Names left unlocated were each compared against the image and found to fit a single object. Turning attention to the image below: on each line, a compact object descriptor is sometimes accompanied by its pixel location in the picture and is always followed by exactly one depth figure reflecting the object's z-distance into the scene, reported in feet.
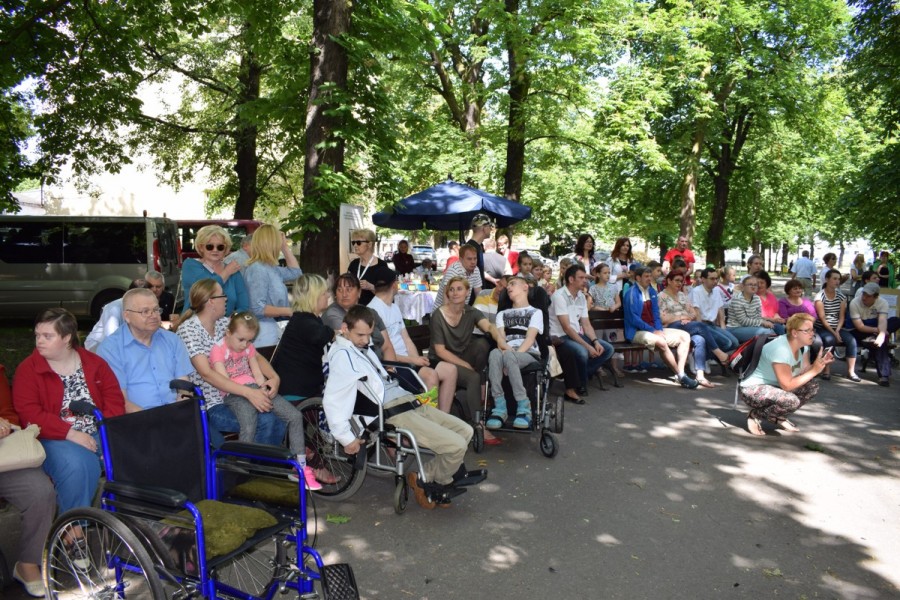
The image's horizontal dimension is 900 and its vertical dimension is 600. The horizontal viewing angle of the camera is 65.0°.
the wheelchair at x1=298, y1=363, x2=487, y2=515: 16.81
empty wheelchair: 10.28
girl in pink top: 16.94
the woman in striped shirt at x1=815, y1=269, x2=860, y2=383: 35.78
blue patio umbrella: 38.11
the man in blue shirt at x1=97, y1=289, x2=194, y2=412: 14.82
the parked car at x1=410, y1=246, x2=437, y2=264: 147.68
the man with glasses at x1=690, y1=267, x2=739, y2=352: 34.99
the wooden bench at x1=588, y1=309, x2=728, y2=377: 33.37
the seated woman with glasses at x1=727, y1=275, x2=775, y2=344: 35.01
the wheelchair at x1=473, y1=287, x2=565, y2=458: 21.53
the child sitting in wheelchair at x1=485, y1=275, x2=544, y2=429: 21.85
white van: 47.57
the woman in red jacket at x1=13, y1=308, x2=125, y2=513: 12.83
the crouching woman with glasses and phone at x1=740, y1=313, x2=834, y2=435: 23.26
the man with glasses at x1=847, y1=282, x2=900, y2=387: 35.50
